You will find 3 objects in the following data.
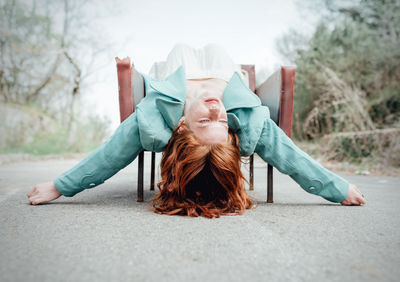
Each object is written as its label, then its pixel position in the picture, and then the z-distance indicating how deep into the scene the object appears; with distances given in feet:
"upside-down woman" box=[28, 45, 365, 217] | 4.50
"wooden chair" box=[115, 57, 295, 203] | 5.52
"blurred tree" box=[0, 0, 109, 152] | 26.35
